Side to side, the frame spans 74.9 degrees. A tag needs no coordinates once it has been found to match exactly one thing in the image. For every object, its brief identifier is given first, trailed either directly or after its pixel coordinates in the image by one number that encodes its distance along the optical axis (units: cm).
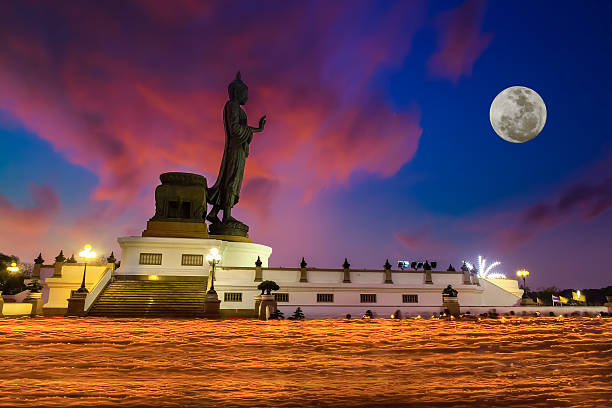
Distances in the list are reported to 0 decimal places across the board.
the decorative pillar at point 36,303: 2653
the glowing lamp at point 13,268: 4476
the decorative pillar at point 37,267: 3203
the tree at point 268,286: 2538
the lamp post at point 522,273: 4027
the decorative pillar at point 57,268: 3064
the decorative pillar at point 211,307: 2427
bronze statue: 3969
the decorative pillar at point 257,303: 2645
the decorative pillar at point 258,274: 3058
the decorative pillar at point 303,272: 3152
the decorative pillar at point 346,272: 3243
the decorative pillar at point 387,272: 3300
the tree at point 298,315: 2811
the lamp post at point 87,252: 2620
